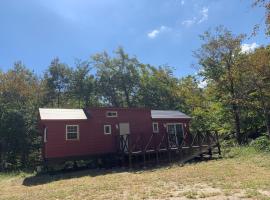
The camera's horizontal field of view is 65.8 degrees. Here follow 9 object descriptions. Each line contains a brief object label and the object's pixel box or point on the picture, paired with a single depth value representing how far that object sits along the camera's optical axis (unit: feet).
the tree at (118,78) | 101.88
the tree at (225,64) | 61.97
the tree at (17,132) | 57.24
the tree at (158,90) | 100.32
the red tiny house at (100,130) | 43.90
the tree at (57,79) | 97.05
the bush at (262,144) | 48.37
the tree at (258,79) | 52.06
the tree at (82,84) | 99.77
